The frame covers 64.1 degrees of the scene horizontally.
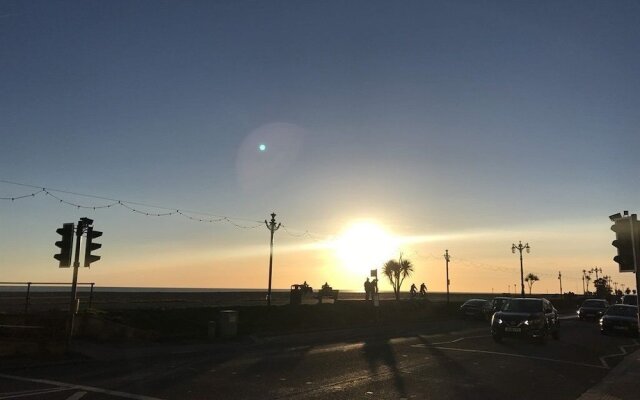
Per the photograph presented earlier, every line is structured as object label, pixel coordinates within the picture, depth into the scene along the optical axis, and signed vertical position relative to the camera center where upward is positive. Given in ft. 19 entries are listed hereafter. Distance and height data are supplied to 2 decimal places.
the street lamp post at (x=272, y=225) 131.44 +16.69
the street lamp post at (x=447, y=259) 207.31 +14.36
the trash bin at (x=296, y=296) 116.78 -1.04
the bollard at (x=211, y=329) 70.06 -5.41
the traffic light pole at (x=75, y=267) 50.37 +1.88
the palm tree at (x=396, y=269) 195.83 +9.31
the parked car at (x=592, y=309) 117.91 -2.53
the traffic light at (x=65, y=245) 50.29 +4.00
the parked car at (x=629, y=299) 117.60 +0.04
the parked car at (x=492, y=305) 107.69 -1.98
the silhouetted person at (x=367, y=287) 137.15 +1.50
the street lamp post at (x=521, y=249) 222.93 +20.61
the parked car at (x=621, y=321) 79.66 -3.41
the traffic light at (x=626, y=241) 34.24 +3.91
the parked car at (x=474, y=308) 122.01 -3.03
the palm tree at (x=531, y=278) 378.32 +13.79
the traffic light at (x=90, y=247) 51.01 +3.94
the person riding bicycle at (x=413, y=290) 170.15 +1.38
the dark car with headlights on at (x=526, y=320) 64.69 -2.98
